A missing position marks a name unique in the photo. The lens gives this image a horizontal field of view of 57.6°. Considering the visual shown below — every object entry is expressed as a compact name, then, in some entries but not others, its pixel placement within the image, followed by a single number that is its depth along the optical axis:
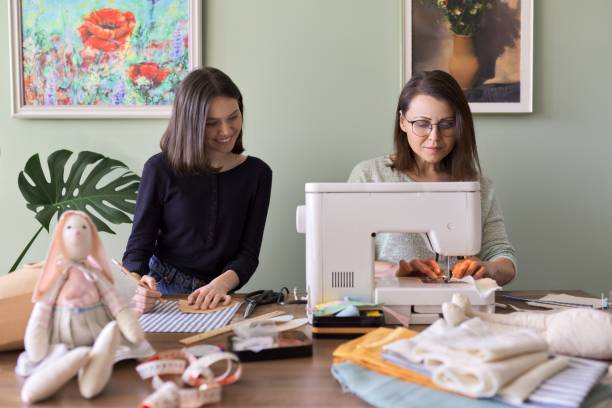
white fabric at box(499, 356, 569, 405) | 0.68
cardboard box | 0.92
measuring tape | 0.71
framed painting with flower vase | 2.06
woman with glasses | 1.59
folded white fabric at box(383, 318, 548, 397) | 0.69
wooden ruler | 1.00
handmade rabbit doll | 0.75
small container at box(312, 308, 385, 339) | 1.01
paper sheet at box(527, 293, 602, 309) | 1.25
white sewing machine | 1.15
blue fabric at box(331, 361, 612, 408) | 0.69
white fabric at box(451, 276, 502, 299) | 1.10
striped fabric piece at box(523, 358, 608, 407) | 0.67
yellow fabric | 0.75
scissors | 1.29
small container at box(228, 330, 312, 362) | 0.88
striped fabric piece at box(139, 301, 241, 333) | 1.08
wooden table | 0.73
